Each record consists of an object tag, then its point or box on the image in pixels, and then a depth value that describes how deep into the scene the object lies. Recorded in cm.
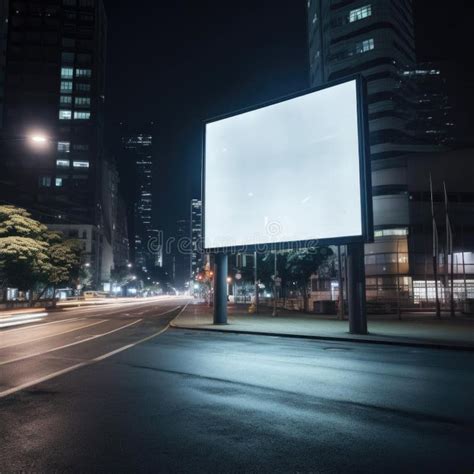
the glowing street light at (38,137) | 1976
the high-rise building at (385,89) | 6688
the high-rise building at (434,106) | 11025
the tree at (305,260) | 4653
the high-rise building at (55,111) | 11731
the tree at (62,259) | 5056
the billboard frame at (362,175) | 1969
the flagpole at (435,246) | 3275
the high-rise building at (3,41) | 10581
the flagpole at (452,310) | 3184
